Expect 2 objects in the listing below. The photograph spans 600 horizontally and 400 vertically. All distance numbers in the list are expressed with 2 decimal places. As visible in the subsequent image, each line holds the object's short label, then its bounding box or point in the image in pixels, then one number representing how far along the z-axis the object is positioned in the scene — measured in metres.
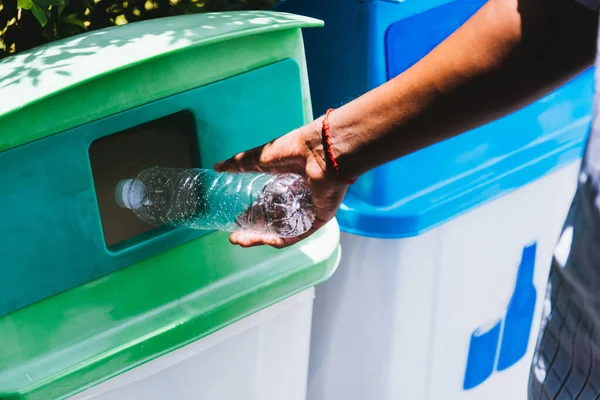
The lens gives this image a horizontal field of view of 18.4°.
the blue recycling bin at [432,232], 2.04
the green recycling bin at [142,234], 1.82
